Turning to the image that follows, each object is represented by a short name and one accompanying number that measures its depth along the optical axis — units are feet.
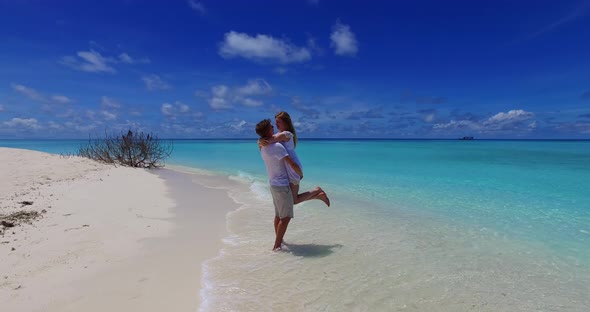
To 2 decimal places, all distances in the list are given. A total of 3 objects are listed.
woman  14.06
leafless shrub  53.93
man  14.12
